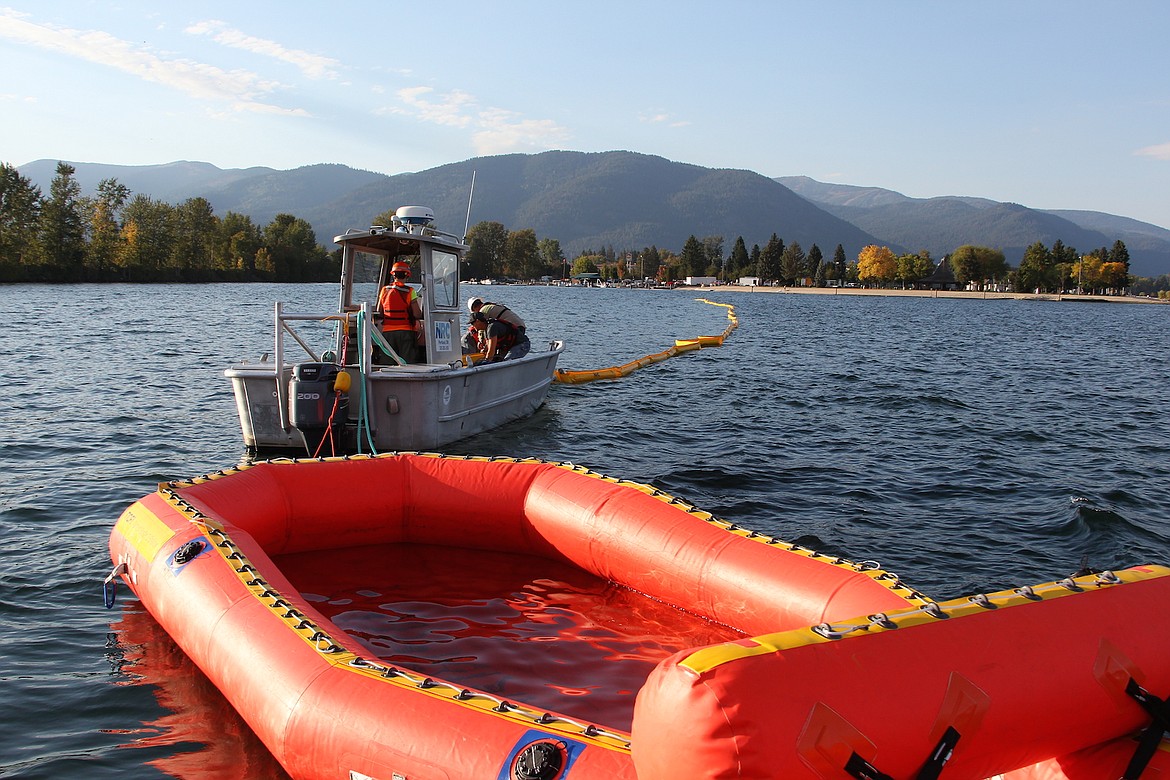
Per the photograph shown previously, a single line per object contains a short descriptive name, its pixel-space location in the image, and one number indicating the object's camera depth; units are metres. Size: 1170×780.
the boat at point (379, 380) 9.33
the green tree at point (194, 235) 97.94
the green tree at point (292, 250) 104.31
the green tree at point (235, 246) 102.38
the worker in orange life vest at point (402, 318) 11.41
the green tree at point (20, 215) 75.12
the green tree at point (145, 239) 86.38
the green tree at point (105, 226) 82.50
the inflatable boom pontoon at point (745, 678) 2.81
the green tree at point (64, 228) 77.12
